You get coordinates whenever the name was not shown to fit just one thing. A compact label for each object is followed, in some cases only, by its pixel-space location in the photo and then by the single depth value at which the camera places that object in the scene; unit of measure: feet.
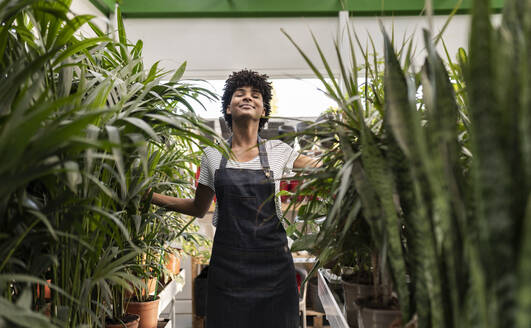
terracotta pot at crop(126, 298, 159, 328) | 4.56
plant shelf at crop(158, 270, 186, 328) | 5.24
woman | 5.26
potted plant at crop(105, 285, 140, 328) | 4.04
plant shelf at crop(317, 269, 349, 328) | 3.33
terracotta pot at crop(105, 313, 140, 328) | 3.93
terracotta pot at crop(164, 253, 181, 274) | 6.27
